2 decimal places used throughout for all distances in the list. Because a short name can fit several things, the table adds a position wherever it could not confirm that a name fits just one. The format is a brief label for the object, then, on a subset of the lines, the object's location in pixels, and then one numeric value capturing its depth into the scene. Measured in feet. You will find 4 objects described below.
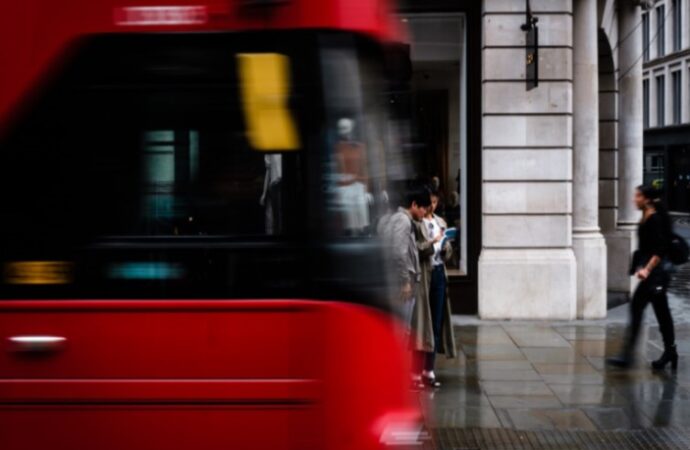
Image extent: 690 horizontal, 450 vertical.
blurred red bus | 15.39
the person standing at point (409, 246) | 29.60
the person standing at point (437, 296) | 33.47
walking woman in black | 36.37
